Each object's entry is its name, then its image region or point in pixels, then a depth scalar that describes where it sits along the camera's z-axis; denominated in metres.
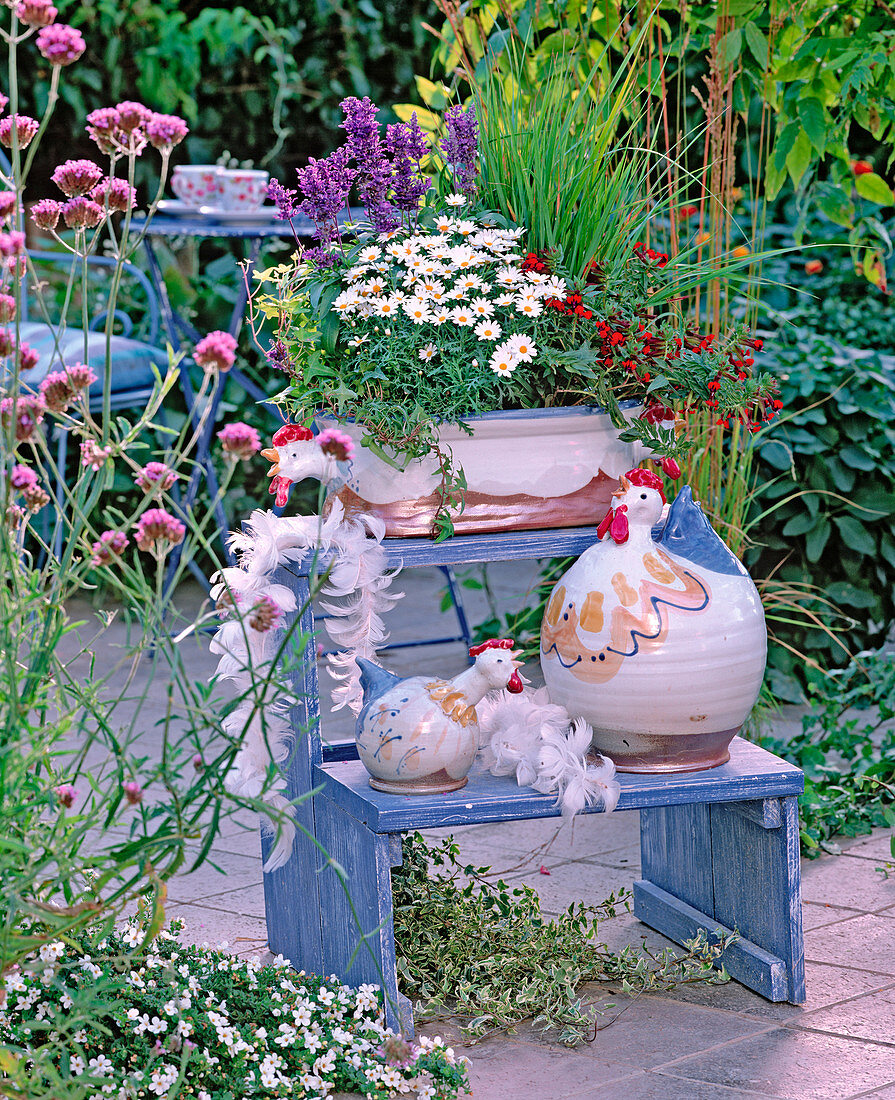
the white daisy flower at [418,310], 4.08
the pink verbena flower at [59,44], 3.63
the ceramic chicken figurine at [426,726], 4.00
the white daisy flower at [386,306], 4.09
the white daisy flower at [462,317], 4.09
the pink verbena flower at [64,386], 3.67
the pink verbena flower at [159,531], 3.61
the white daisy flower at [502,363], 4.10
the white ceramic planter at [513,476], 4.12
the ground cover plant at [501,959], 4.11
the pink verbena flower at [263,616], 3.66
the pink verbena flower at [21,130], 3.72
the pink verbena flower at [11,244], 3.61
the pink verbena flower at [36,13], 3.63
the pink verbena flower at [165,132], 3.69
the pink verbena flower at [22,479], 3.71
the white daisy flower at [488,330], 4.10
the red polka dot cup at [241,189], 5.70
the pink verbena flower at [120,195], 3.77
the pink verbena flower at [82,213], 3.77
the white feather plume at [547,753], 4.01
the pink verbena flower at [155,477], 3.66
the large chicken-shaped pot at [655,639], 4.03
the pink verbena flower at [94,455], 3.69
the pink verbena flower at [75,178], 3.75
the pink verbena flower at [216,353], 3.62
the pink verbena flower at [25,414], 3.67
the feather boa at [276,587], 4.10
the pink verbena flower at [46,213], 3.81
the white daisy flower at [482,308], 4.10
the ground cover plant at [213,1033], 3.88
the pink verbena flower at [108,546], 3.63
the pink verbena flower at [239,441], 3.62
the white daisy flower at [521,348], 4.10
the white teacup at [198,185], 5.71
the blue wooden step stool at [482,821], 4.00
